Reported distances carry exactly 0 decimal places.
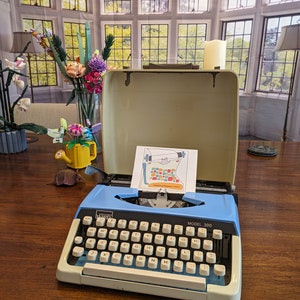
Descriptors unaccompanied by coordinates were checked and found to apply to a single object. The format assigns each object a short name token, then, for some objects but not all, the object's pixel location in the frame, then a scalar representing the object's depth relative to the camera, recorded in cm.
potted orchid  132
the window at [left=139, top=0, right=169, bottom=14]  449
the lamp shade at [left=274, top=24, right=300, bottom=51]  307
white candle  144
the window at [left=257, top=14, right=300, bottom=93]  413
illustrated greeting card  76
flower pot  136
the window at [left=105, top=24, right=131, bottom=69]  461
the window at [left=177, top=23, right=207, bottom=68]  456
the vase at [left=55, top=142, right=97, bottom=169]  112
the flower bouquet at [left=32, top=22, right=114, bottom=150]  117
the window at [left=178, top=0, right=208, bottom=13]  447
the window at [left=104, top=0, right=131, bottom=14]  454
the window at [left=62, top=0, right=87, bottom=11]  436
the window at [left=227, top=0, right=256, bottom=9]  429
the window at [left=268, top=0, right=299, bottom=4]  400
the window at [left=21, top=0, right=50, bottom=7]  411
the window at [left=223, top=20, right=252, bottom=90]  444
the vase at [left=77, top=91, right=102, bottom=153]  126
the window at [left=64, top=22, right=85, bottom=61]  443
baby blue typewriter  54
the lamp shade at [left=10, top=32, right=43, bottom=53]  347
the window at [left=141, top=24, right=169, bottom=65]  461
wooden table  54
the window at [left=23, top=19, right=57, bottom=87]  429
